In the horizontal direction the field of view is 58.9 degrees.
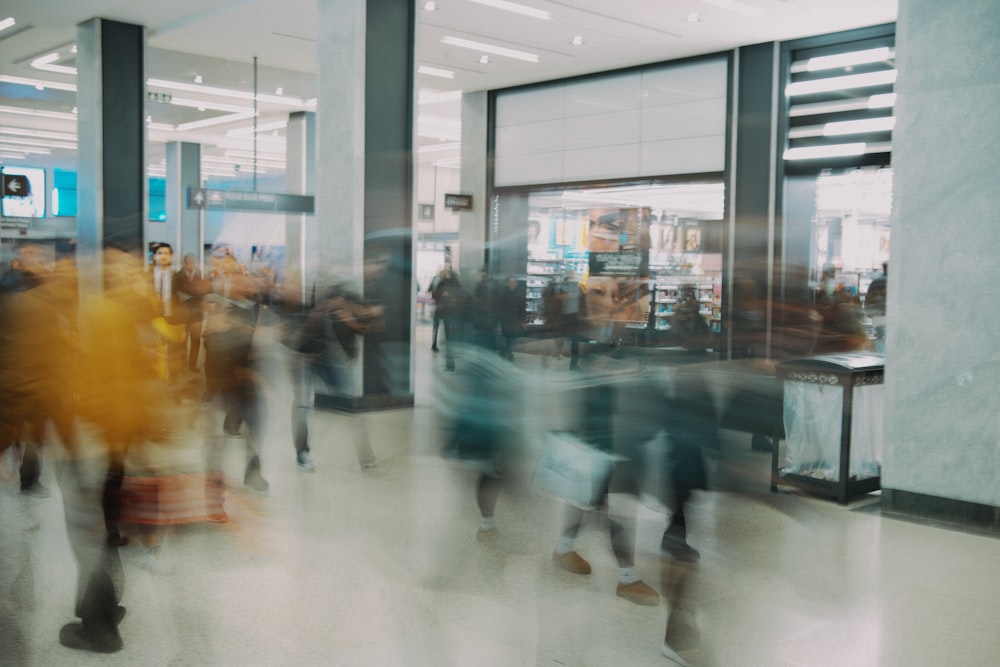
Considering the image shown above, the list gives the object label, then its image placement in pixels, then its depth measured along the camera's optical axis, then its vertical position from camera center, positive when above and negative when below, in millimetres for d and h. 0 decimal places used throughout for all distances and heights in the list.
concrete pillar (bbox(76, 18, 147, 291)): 14070 +2294
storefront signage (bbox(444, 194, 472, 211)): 17875 +1411
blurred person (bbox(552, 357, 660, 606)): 3688 -1134
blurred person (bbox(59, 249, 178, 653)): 3932 -700
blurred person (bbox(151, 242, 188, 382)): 7027 -546
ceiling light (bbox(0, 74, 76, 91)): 18922 +3967
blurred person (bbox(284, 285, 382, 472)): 7133 -574
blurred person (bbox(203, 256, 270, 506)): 6254 -706
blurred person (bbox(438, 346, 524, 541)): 4098 -671
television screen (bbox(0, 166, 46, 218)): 20375 +1713
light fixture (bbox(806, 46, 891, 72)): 12211 +3092
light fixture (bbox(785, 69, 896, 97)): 12141 +2767
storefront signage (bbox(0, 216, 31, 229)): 19828 +951
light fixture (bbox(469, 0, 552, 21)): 11867 +3594
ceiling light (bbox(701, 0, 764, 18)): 11398 +3500
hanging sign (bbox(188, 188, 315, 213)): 13844 +1079
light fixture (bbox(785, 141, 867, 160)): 12453 +1821
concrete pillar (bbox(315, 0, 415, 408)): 10289 +1275
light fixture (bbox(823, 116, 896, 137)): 12148 +2124
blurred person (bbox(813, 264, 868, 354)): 8008 -420
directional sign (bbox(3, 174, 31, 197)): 20328 +1828
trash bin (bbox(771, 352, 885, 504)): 6680 -1135
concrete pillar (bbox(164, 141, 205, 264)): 27547 +2216
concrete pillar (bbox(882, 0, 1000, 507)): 5867 +147
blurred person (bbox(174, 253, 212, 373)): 9698 -260
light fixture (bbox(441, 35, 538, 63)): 13914 +3614
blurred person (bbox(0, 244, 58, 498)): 4453 -197
